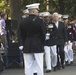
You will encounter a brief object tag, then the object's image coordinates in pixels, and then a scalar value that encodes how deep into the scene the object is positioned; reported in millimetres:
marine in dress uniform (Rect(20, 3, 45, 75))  8688
